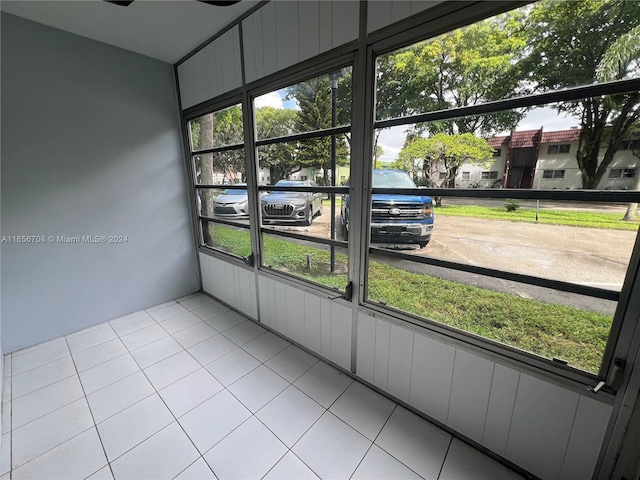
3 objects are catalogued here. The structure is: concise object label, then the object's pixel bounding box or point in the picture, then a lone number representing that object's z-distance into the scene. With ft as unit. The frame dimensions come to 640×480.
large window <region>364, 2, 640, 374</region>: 3.19
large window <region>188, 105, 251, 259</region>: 7.95
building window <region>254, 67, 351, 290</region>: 5.70
